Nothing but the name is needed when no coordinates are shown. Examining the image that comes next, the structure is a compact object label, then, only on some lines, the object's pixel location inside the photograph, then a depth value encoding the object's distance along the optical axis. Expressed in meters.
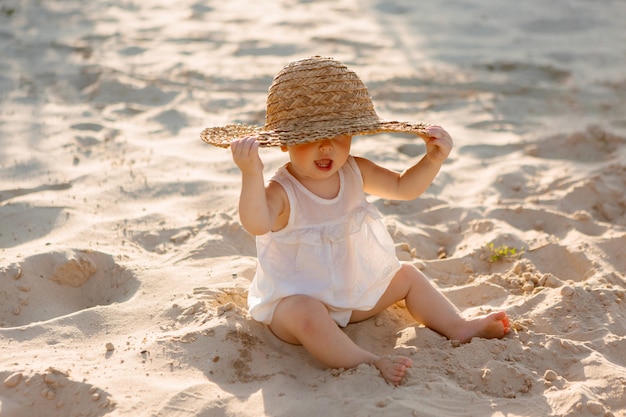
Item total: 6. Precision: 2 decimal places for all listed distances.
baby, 2.51
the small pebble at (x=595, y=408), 2.21
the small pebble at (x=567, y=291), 2.87
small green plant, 3.30
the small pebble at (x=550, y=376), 2.41
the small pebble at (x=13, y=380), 2.33
